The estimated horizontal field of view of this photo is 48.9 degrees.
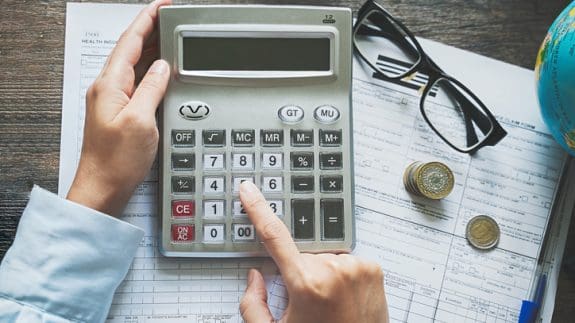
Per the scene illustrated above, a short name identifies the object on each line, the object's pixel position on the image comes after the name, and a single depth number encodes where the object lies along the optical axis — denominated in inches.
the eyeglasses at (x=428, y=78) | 24.2
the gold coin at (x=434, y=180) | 23.4
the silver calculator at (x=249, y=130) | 21.7
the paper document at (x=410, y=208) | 22.6
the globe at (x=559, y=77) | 20.2
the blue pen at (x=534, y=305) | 23.4
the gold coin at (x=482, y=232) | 23.9
